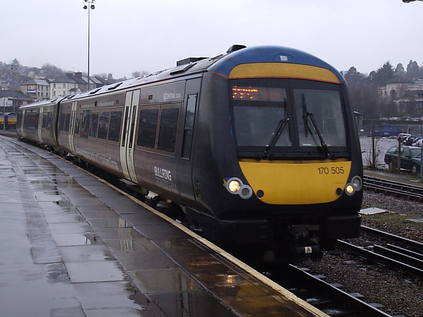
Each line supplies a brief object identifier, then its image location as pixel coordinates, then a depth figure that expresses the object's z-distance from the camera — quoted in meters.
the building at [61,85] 162.96
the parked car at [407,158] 27.41
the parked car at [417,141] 42.70
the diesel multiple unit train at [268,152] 7.81
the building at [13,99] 112.97
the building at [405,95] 118.06
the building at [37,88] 160.50
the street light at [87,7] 45.88
